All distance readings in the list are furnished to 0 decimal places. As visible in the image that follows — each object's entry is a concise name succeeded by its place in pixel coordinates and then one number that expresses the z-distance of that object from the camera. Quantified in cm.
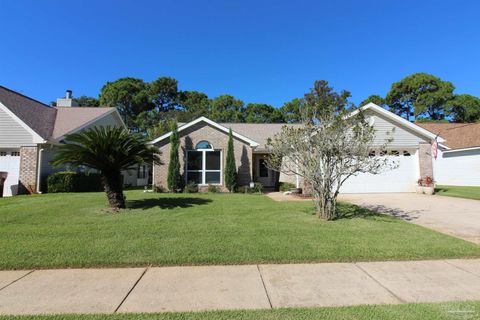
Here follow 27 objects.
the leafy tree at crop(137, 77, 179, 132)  3903
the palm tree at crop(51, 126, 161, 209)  911
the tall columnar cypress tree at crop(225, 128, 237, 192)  1569
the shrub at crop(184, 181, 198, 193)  1547
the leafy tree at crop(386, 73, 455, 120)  3934
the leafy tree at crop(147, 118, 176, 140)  2779
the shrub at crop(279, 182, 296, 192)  1636
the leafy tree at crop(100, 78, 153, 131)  3881
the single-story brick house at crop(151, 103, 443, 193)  1570
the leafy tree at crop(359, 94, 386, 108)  4262
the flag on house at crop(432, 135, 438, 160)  1588
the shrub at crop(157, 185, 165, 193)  1546
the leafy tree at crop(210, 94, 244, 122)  3962
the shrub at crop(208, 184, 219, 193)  1567
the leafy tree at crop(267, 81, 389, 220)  802
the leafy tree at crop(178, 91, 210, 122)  4074
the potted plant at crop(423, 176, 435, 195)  1464
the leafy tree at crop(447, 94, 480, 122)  3816
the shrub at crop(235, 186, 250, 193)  1570
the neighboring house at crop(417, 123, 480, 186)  2030
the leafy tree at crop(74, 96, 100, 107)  4421
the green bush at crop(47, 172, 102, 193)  1484
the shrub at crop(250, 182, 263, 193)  1581
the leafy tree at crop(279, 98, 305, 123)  3922
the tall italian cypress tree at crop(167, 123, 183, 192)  1529
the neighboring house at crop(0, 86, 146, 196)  1488
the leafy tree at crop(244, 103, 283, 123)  4091
